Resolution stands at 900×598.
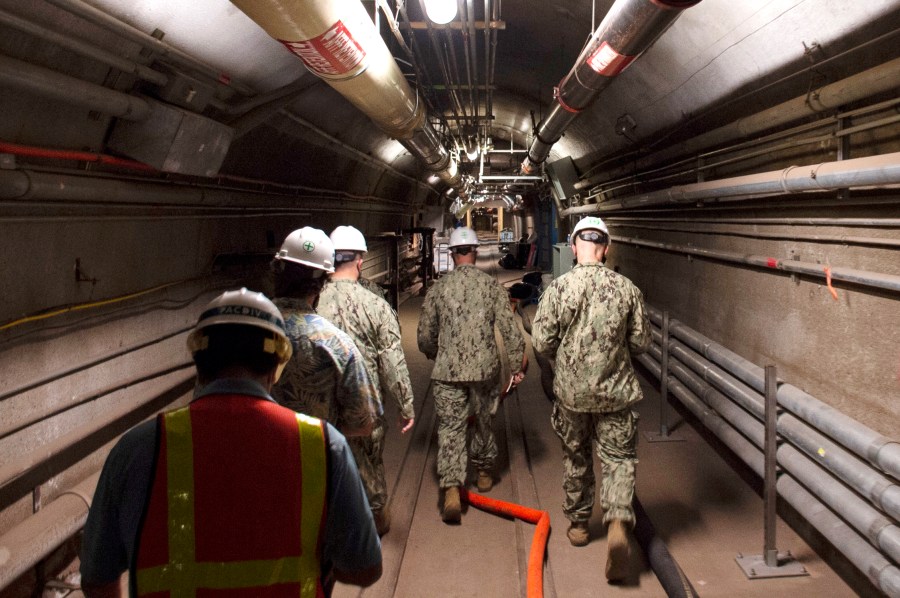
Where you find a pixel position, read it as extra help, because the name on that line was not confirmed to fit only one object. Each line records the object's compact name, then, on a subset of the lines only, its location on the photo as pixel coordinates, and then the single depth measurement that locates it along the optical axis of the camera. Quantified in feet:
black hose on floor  8.75
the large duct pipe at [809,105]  8.18
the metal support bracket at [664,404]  15.35
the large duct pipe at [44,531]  7.57
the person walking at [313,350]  7.91
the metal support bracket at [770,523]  9.27
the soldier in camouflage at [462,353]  12.21
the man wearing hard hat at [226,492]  3.79
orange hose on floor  9.32
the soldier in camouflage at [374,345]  10.18
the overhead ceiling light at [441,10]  10.91
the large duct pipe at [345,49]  7.07
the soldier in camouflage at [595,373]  9.97
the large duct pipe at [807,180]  7.41
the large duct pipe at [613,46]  8.57
